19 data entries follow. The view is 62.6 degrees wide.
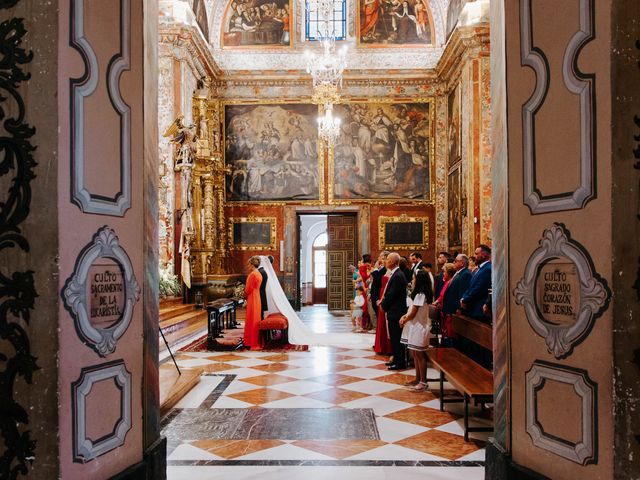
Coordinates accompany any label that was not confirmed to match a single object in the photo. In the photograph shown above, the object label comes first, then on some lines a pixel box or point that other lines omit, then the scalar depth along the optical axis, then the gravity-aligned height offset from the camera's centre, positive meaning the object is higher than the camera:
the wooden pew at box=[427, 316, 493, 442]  4.60 -1.27
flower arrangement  13.20 -0.92
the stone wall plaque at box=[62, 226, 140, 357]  2.91 -0.26
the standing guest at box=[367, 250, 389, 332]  9.70 -0.61
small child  12.70 -1.54
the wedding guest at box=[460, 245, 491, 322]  6.70 -0.62
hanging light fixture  13.29 +4.09
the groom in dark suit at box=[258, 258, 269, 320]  10.00 -0.86
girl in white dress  6.38 -0.86
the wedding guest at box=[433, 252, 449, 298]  9.86 -0.62
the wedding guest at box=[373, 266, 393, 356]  9.37 -1.63
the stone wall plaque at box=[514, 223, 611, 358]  2.84 -0.27
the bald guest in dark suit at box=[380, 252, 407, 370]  7.61 -0.86
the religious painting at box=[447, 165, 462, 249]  15.89 +1.24
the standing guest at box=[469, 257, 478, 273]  13.59 -0.45
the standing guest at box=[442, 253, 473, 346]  7.55 -0.65
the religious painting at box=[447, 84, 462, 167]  15.98 +3.78
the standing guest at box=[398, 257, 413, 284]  8.29 -0.37
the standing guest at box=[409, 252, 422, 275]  9.27 -0.26
